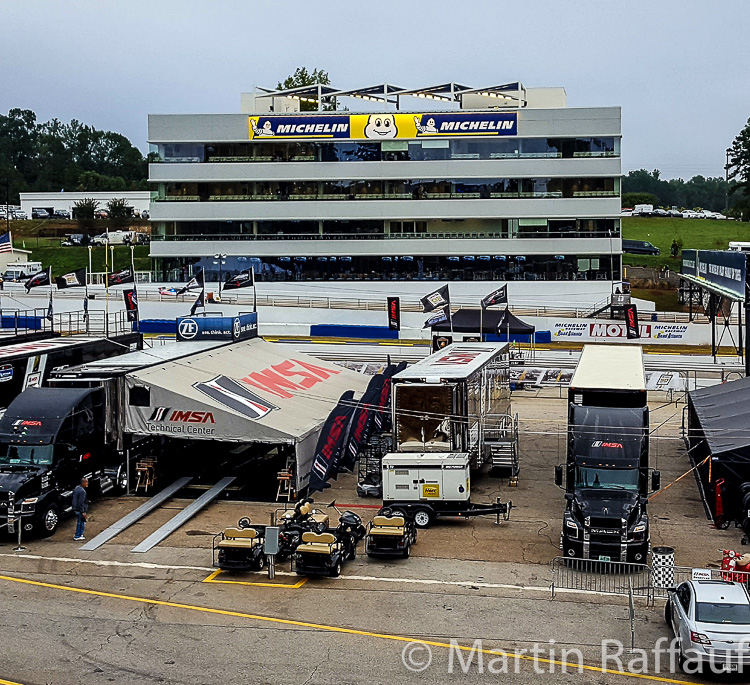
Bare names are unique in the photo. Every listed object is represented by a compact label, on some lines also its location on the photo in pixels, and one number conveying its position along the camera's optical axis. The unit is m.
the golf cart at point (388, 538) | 20.44
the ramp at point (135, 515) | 21.91
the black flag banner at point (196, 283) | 51.34
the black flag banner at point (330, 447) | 24.83
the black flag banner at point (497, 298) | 46.22
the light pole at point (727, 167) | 114.50
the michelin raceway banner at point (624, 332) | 52.91
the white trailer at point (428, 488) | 23.14
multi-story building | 70.00
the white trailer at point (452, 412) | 24.95
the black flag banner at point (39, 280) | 52.41
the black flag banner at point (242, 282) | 49.59
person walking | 21.92
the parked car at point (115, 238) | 103.00
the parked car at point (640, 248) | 101.31
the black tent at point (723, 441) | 23.00
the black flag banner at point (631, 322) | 49.41
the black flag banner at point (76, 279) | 45.03
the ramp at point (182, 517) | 21.86
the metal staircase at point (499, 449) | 28.14
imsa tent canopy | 25.58
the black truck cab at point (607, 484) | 19.86
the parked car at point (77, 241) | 104.69
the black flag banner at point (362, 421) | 27.75
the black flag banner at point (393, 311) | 53.81
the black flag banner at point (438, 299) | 43.56
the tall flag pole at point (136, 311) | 44.82
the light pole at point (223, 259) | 73.04
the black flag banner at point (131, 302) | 45.81
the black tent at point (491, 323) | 49.16
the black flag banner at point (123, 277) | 47.41
